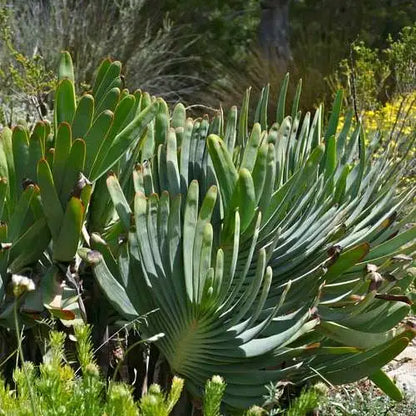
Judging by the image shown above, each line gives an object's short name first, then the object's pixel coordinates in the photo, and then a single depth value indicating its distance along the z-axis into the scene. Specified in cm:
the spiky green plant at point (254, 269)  281
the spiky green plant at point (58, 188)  287
